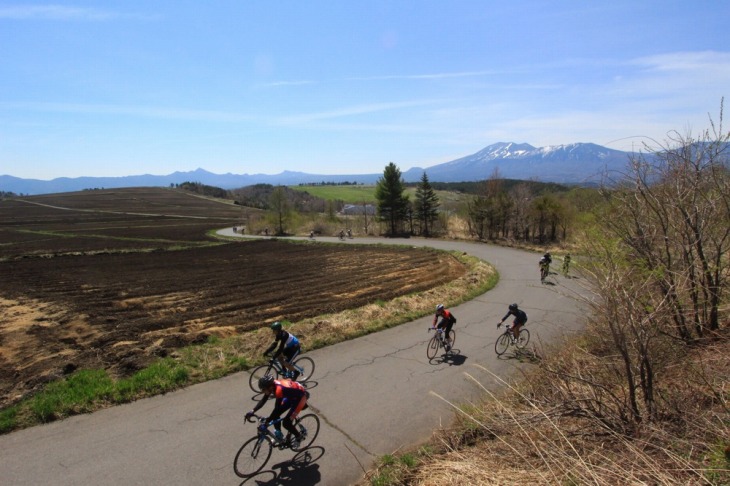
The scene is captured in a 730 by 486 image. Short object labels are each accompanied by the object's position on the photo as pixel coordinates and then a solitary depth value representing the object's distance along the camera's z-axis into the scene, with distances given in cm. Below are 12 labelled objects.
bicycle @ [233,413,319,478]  675
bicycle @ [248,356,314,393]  981
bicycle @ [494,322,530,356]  1254
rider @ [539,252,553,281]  2355
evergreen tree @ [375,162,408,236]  5672
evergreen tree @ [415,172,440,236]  5584
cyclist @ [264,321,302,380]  973
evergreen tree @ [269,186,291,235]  6438
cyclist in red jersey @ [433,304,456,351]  1191
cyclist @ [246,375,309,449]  677
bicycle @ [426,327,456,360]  1218
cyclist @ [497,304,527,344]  1223
